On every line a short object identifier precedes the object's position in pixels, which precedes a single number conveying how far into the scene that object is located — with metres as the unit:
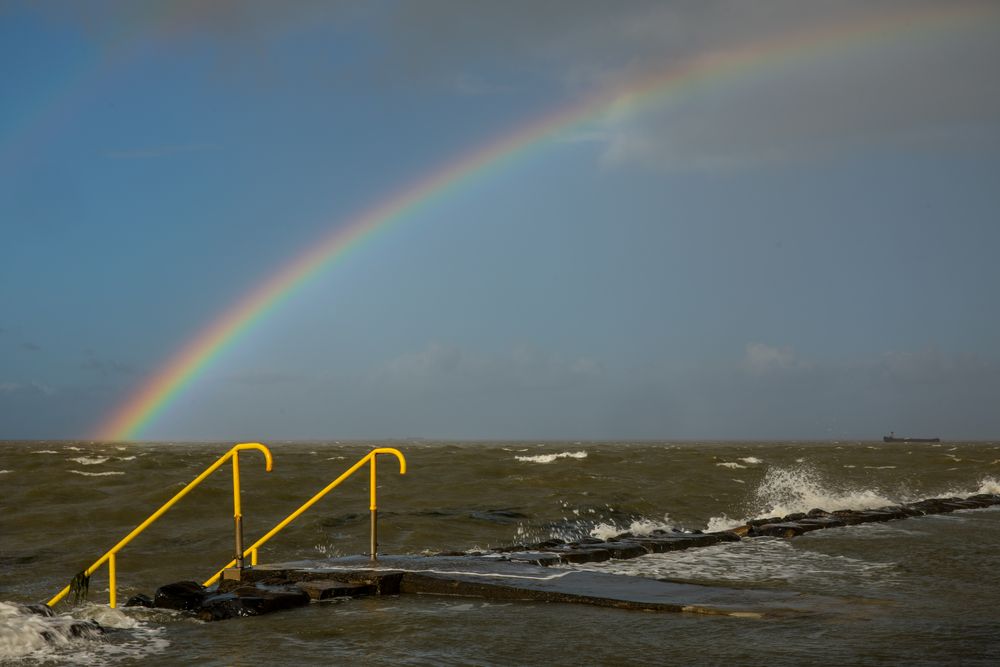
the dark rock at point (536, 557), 10.12
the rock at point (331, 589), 7.84
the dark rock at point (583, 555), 10.37
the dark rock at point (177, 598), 7.41
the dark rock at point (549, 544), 11.93
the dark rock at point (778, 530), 13.40
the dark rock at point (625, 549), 10.85
